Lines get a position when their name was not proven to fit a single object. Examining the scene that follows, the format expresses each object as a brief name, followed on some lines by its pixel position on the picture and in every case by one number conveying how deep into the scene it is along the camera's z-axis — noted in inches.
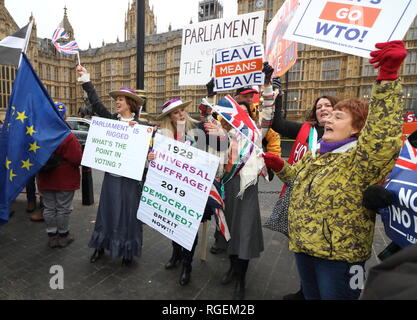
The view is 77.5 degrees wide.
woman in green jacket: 54.1
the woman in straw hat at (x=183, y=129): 102.7
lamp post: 149.9
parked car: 505.3
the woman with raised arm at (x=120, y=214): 112.0
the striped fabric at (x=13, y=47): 119.9
